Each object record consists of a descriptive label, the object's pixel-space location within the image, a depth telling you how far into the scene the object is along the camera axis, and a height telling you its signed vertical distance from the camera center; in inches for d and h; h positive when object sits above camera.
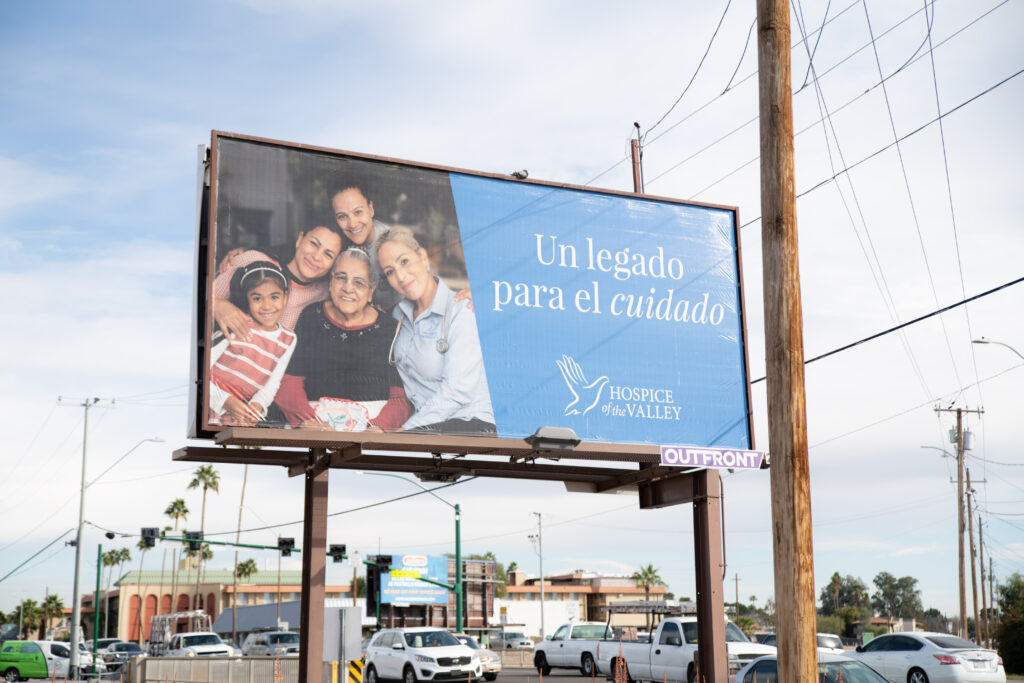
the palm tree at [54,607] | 6496.1 -374.5
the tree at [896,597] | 6471.5 -356.3
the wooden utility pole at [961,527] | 1988.4 +25.7
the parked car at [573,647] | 1269.7 -132.2
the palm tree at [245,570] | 4864.7 -111.4
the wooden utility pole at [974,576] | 2025.6 -76.5
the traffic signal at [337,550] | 1900.8 -9.2
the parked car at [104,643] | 2034.9 -190.7
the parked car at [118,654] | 1860.2 -196.7
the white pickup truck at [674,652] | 987.3 -108.2
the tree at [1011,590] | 3121.1 -159.3
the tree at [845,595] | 6176.2 -329.0
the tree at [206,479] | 4293.8 +281.7
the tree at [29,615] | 6220.5 -409.0
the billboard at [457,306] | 669.3 +167.4
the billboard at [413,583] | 2915.8 -108.2
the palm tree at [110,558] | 5880.9 -60.3
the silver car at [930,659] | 871.1 -102.8
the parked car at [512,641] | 2728.8 -259.8
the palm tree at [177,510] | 4694.9 +166.3
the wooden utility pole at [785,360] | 329.4 +61.7
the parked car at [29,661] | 1690.5 -185.4
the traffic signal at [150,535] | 1894.7 +22.2
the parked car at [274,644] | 1614.2 -157.2
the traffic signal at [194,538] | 1868.8 +16.5
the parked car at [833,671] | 578.6 -74.4
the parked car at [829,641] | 1484.0 -147.8
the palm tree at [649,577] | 5157.5 -172.3
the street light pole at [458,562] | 1962.4 -34.6
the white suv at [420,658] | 1151.6 -127.0
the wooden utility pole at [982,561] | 2607.8 -54.8
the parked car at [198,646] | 1499.8 -147.4
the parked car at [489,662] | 1220.3 -140.2
